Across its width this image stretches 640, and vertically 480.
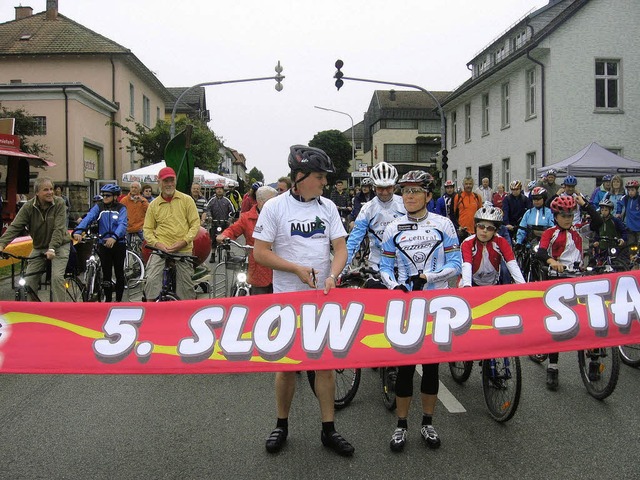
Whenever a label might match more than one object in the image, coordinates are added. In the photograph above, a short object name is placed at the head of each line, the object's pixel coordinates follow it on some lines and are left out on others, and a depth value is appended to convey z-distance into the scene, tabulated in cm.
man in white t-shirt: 452
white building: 2708
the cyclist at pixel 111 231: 1011
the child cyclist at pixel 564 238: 654
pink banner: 422
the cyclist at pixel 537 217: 955
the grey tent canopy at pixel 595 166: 1956
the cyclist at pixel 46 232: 821
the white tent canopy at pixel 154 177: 2202
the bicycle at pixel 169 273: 754
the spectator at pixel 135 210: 1301
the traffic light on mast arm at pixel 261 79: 2531
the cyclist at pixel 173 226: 784
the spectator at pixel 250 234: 686
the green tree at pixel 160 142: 3603
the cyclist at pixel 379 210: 687
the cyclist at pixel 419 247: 480
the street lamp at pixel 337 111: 5000
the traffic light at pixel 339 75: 2509
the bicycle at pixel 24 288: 801
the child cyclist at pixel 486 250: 570
